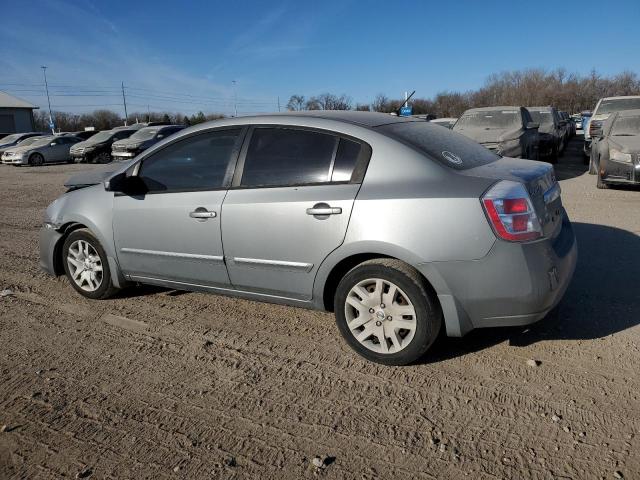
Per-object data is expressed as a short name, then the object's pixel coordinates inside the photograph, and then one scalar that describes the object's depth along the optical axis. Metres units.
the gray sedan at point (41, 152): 25.59
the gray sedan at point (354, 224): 3.10
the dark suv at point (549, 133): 15.04
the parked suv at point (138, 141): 22.28
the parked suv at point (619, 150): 9.40
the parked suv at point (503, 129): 11.53
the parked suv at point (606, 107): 14.70
